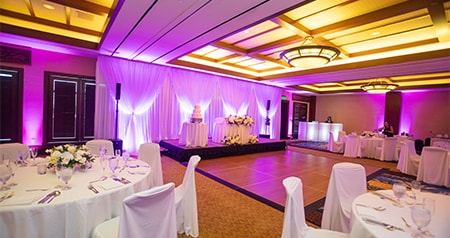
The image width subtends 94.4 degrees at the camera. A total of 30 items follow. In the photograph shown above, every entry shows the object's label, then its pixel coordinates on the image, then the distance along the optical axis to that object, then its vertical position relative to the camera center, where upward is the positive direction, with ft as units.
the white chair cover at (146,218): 4.80 -2.68
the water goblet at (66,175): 5.96 -1.95
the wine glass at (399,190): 5.87 -1.93
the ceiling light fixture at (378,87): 25.60 +4.26
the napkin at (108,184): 6.20 -2.33
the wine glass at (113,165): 7.14 -1.92
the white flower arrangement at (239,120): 24.11 -0.66
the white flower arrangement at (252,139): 25.91 -3.04
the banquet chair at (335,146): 28.55 -3.75
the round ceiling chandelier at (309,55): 14.14 +4.57
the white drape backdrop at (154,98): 20.85 +1.61
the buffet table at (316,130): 39.96 -2.30
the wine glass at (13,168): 6.11 -2.32
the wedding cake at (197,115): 22.32 -0.25
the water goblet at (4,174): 5.68 -1.94
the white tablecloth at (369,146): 25.47 -3.17
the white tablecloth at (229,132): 24.17 -2.05
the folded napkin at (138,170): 7.90 -2.34
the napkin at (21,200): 4.91 -2.32
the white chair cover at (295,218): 5.31 -2.65
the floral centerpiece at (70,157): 6.82 -1.70
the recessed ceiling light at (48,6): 13.35 +6.53
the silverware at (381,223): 4.59 -2.33
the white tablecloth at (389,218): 4.46 -2.36
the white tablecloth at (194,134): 21.50 -2.21
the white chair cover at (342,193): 7.56 -2.80
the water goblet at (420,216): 4.20 -1.91
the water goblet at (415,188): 6.28 -1.98
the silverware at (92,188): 5.93 -2.33
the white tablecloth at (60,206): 4.77 -2.48
